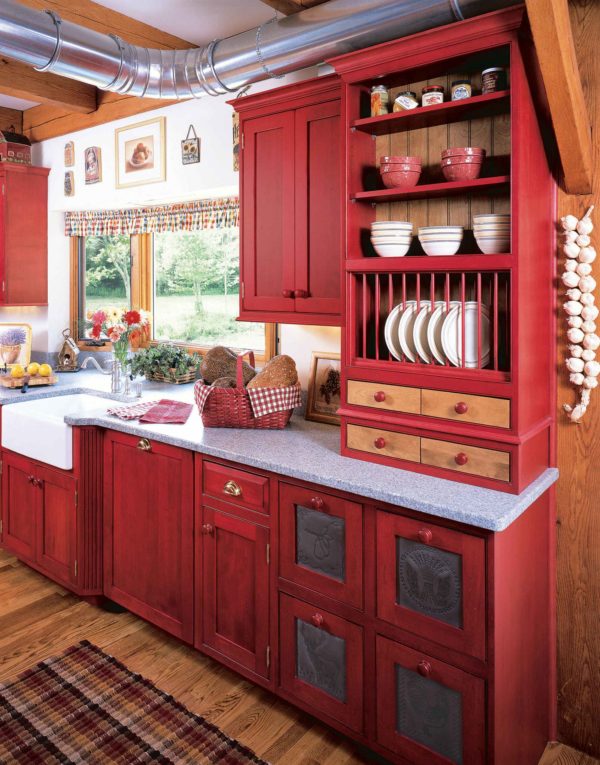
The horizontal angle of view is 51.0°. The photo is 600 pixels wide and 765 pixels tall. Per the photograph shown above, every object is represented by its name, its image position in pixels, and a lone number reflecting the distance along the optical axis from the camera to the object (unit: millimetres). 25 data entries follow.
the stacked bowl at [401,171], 2020
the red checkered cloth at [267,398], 2529
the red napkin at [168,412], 2730
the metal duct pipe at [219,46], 2027
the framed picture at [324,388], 2729
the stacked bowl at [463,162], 1885
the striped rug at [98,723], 2074
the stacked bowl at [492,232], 1848
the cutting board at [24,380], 3631
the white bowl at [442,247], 1942
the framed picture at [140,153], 3500
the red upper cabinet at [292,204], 2373
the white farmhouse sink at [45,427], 2902
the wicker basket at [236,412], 2559
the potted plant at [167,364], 3680
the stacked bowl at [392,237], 2053
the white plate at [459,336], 1923
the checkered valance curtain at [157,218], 3561
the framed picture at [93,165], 3916
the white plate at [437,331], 1967
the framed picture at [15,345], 4109
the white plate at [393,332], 2080
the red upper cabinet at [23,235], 4184
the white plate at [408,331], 2041
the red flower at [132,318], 3477
